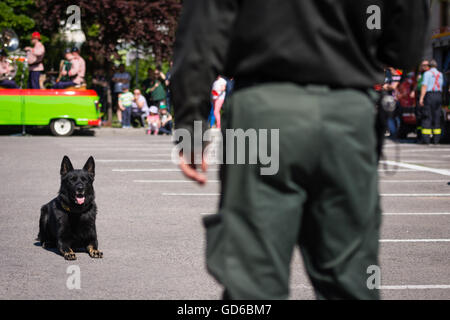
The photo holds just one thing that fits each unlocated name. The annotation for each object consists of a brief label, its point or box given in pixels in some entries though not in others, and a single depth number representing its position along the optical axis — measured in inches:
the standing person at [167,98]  938.9
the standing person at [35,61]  807.1
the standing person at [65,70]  827.2
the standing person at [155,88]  916.6
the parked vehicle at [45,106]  818.8
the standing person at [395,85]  795.4
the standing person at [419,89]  726.9
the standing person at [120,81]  988.6
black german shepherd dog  247.1
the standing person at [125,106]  941.2
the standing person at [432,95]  724.7
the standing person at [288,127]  92.0
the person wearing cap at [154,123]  892.0
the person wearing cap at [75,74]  818.8
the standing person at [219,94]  810.2
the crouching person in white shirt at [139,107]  961.1
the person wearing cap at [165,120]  872.3
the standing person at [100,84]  1084.6
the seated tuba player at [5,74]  830.5
